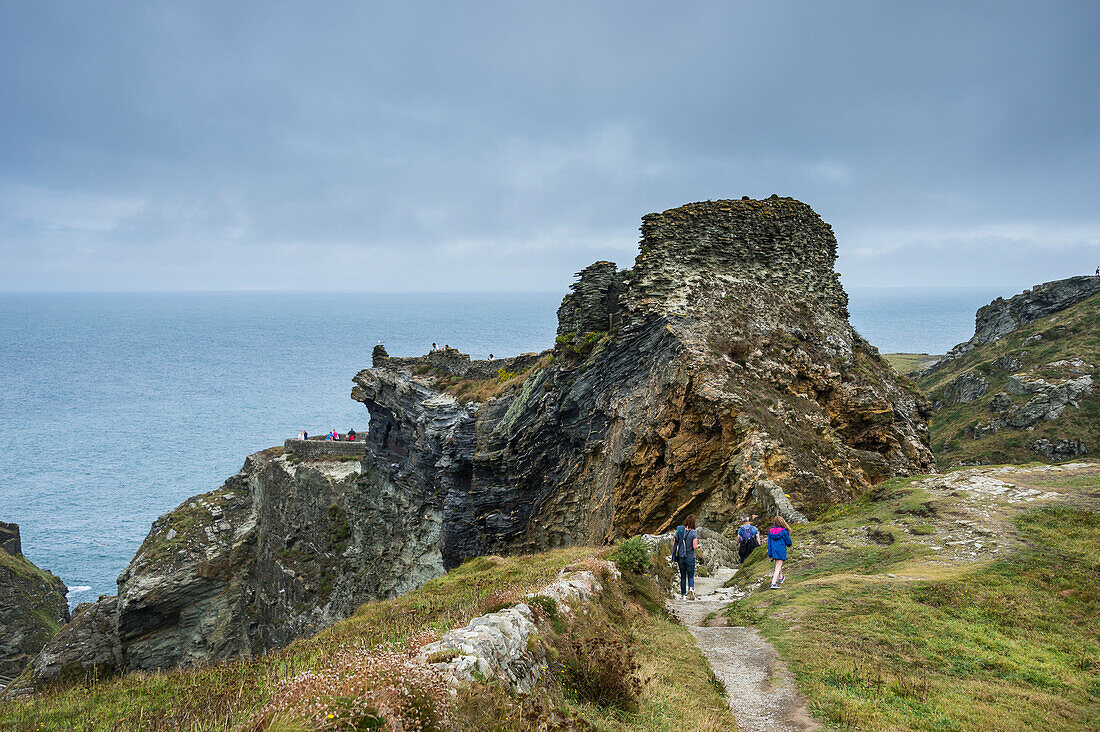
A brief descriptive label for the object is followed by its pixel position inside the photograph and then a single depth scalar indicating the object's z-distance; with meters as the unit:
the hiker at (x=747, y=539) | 19.73
